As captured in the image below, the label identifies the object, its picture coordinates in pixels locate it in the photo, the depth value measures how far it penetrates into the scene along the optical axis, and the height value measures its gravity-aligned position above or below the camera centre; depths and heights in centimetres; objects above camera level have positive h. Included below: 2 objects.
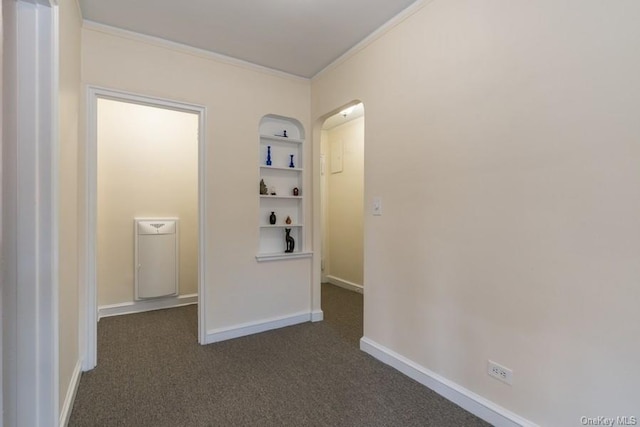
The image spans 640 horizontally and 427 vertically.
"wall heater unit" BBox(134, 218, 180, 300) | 361 -49
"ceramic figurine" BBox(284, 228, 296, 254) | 332 -30
